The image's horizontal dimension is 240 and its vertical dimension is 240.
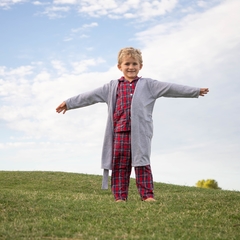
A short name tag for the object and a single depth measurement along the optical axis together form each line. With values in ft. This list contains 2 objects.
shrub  74.40
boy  24.84
